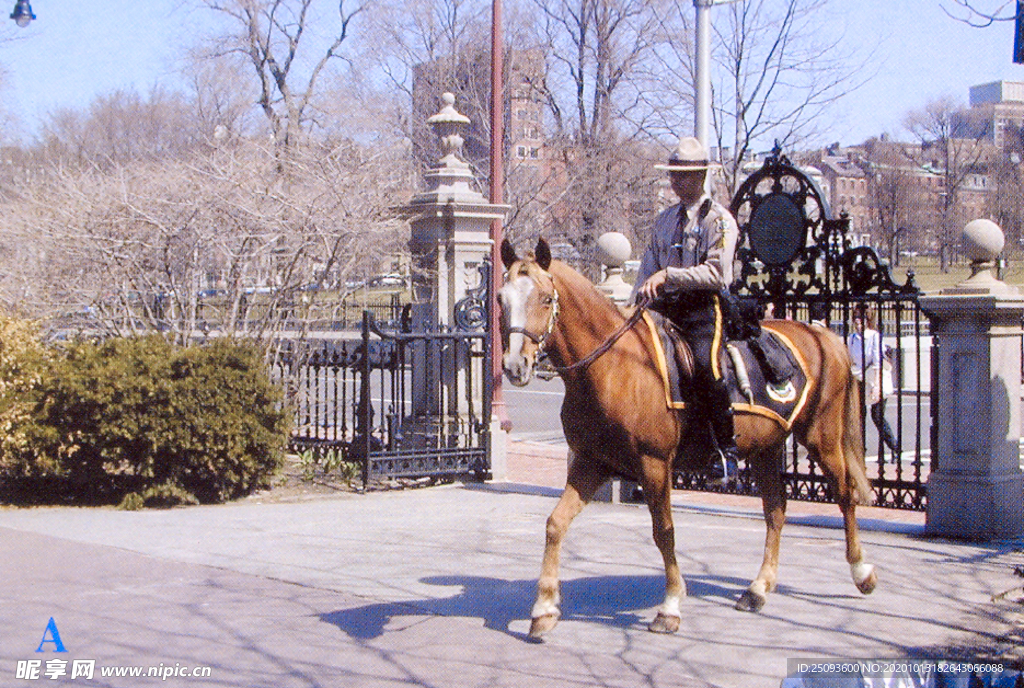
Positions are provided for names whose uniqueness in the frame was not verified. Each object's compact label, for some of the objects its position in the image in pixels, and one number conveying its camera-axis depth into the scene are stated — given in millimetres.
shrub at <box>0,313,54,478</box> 10672
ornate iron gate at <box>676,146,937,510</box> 9539
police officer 6801
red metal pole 14633
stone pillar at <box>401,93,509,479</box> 13250
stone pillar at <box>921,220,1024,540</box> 8820
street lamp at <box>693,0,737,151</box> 12805
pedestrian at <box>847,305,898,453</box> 12020
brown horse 6312
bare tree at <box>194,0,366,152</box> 43188
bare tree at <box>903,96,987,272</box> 60750
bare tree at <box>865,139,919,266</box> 66500
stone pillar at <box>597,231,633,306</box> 10992
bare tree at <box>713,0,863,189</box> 25953
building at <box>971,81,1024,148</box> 44022
